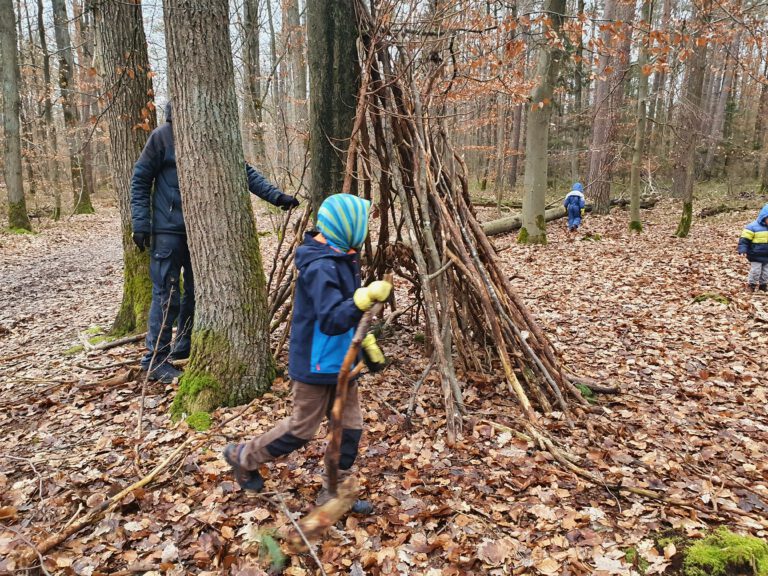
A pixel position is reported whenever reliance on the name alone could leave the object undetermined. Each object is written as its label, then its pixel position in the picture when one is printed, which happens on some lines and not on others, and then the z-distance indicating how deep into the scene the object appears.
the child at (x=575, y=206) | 12.26
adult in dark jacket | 4.10
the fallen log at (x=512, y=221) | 12.36
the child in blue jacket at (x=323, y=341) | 2.49
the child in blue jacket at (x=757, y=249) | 6.80
